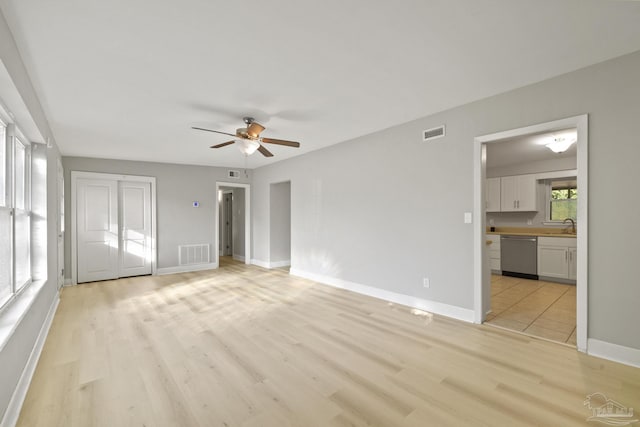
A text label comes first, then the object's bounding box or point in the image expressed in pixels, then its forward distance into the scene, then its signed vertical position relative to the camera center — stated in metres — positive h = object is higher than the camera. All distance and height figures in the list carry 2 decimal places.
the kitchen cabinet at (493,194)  6.84 +0.39
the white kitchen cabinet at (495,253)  6.39 -0.90
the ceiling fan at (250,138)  3.61 +0.90
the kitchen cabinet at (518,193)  6.35 +0.38
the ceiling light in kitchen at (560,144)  4.39 +1.00
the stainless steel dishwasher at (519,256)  5.88 -0.92
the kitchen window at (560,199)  6.17 +0.24
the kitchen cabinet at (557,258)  5.41 -0.87
